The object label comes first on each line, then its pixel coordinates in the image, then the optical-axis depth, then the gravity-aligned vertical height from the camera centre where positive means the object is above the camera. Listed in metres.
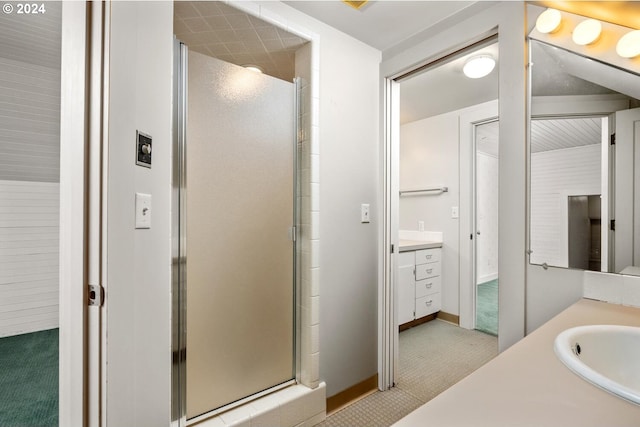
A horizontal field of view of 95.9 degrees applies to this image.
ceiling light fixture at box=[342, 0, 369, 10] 1.48 +1.09
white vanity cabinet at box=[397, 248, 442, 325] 2.75 -0.70
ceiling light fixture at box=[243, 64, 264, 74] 1.82 +0.94
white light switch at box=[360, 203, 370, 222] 1.85 +0.01
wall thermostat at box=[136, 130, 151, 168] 0.91 +0.21
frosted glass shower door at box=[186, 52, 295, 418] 1.35 -0.10
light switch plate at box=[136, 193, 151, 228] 0.91 +0.01
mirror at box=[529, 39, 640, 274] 1.06 +0.21
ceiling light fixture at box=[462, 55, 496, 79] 2.04 +1.07
